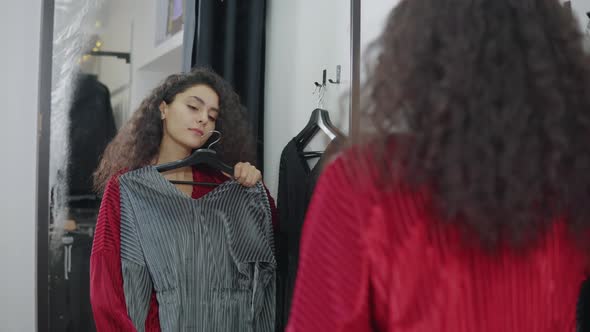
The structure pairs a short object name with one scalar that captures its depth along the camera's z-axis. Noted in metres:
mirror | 1.66
